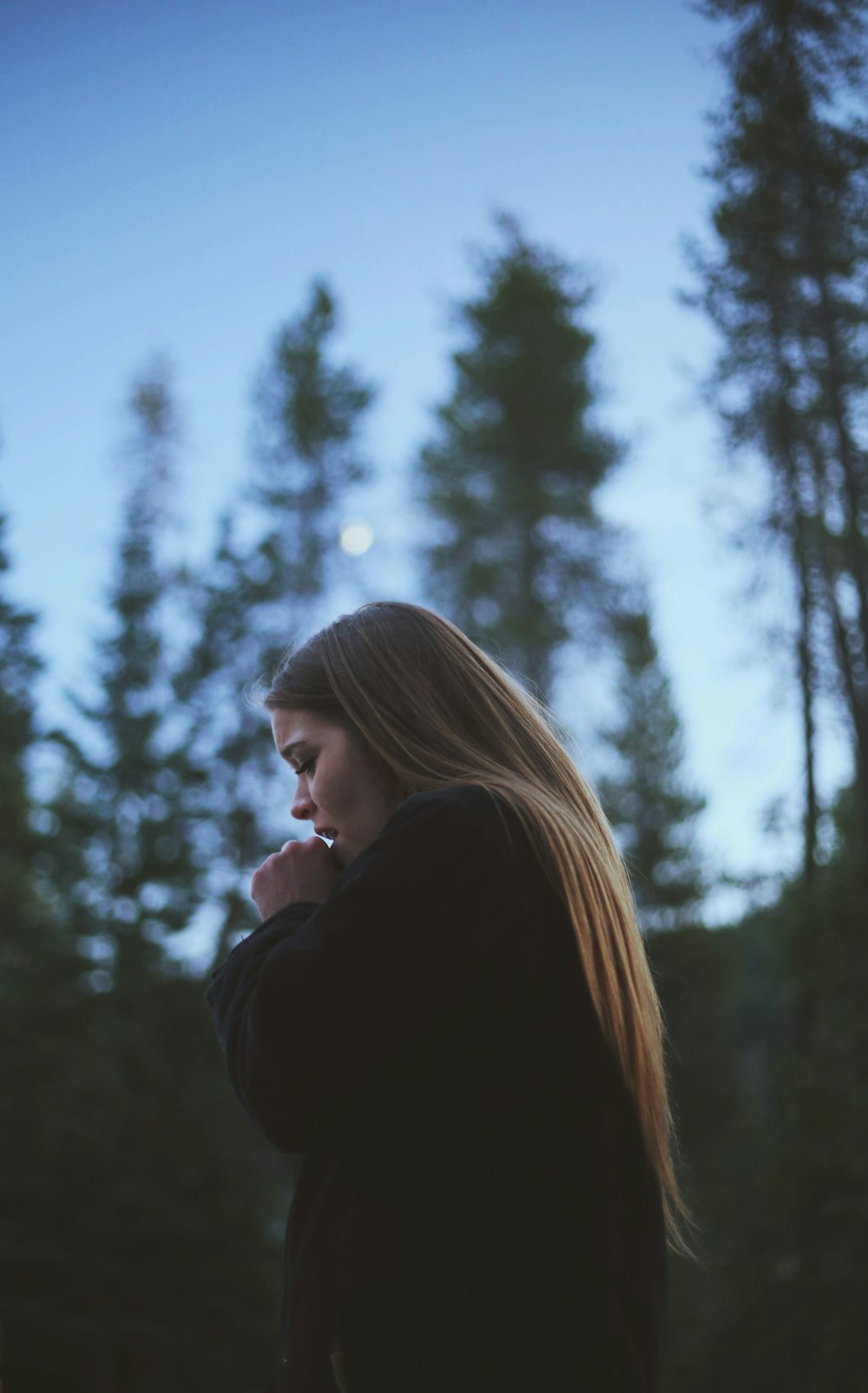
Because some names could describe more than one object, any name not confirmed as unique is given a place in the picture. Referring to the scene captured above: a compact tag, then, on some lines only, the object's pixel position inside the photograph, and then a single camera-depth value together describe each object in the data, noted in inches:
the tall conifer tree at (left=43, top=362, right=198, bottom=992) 744.3
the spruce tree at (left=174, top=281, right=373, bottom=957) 804.6
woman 55.9
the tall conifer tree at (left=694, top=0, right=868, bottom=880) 466.9
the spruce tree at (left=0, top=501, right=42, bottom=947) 719.1
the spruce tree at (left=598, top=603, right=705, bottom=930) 941.2
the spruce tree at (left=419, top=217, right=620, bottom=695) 789.2
